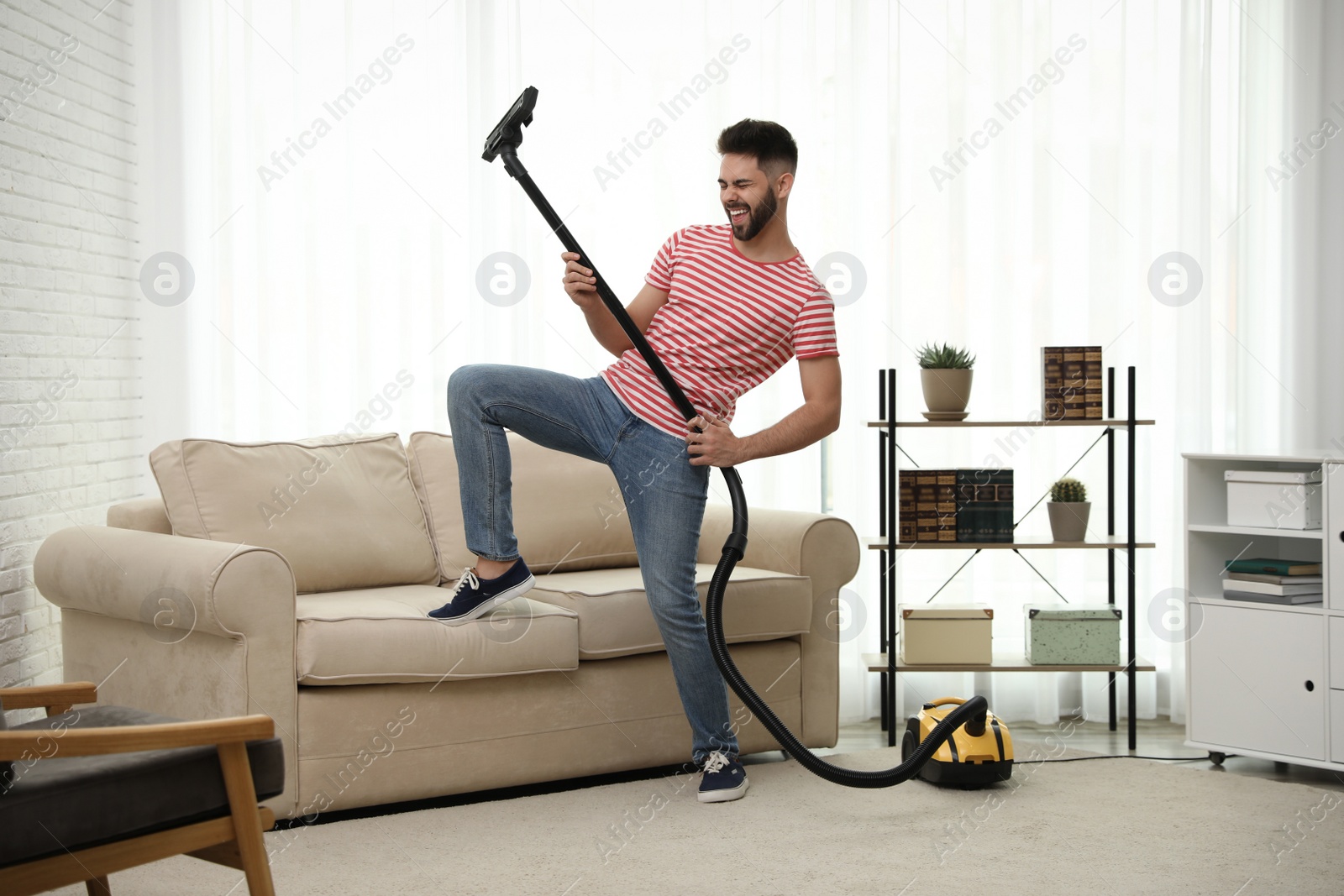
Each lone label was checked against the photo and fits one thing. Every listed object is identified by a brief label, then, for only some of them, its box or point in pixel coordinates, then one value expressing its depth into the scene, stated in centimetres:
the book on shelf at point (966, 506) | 342
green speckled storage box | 340
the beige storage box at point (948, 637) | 338
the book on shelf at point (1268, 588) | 299
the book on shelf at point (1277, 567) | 300
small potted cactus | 344
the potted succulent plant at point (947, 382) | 342
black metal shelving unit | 334
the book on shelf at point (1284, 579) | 299
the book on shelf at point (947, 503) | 343
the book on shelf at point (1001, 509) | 342
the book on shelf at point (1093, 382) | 342
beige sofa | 243
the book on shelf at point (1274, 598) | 299
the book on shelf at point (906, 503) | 344
